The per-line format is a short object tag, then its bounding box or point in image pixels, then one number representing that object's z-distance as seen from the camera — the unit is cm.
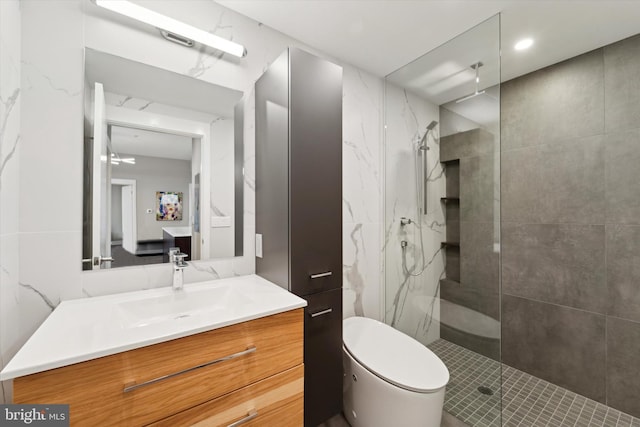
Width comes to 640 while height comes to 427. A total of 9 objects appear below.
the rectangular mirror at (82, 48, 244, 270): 119
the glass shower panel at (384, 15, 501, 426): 160
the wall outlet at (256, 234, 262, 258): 153
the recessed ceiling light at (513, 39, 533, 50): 178
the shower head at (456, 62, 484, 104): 162
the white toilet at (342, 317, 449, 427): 130
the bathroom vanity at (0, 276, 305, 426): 71
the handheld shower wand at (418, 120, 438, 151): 198
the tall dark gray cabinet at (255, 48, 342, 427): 132
